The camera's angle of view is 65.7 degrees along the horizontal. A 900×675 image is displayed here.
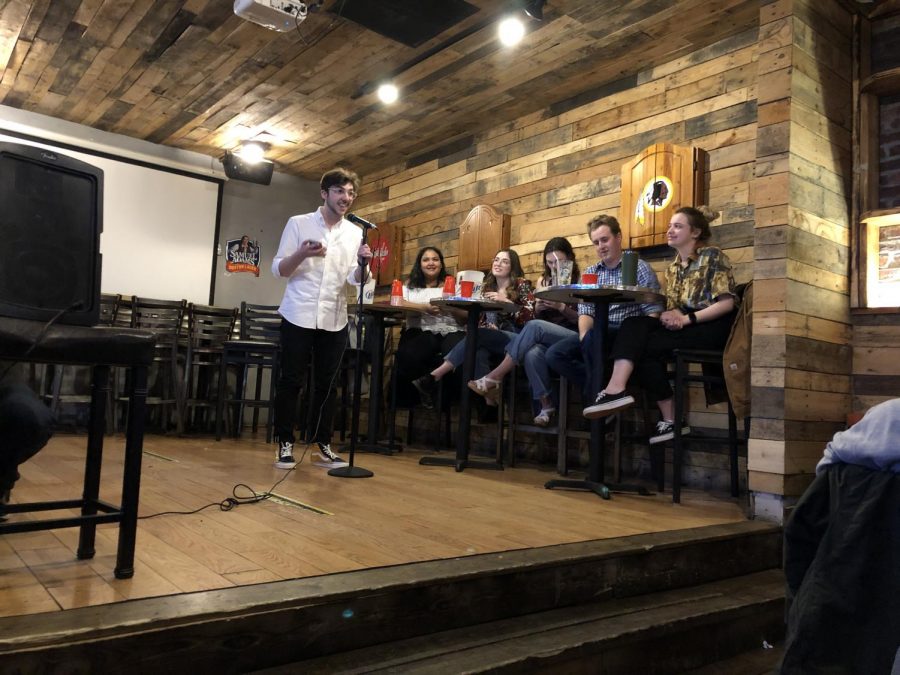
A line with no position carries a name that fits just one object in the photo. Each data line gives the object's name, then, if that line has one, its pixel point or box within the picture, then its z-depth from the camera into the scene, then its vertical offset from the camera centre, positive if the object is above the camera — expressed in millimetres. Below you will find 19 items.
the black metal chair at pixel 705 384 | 3062 +33
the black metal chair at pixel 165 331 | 5286 +226
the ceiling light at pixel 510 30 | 3717 +1885
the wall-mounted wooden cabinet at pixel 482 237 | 4969 +1032
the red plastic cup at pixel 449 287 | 3629 +466
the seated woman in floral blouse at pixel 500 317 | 4215 +389
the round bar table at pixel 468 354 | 3547 +123
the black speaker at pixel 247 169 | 6504 +1852
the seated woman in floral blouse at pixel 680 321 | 3162 +318
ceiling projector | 3453 +1770
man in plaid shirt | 3492 +396
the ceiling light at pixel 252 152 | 6175 +1922
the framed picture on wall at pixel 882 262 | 3166 +638
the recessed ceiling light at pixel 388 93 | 4648 +1894
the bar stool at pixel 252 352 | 5008 +95
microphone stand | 3123 -451
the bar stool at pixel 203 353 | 5500 +73
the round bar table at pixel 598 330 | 3006 +248
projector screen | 6188 +1189
